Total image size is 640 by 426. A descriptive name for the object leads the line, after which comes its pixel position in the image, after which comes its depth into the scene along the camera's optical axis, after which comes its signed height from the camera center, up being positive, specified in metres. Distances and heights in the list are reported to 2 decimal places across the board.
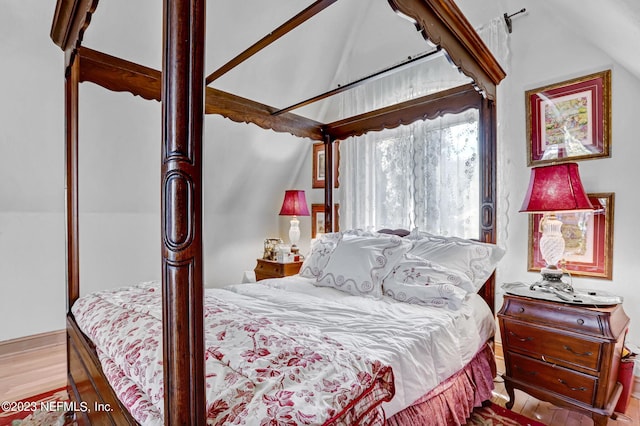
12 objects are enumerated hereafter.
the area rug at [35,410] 1.89 -1.13
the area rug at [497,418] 1.85 -1.14
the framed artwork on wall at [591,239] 2.21 -0.19
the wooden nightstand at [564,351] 1.67 -0.74
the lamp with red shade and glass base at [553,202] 1.88 +0.04
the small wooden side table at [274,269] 3.58 -0.61
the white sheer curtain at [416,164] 2.80 +0.43
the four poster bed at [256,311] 0.73 -0.44
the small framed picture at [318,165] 4.05 +0.55
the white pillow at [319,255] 2.66 -0.34
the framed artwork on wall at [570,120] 2.23 +0.62
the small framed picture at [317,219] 4.04 -0.09
